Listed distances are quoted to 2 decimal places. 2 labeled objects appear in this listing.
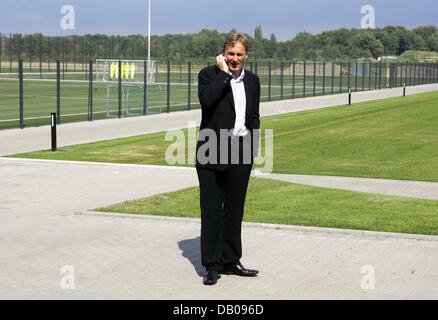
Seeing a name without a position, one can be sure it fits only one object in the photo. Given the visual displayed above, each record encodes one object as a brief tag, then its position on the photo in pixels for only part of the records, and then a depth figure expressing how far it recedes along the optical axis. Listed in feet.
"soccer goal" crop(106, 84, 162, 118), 97.30
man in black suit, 21.01
